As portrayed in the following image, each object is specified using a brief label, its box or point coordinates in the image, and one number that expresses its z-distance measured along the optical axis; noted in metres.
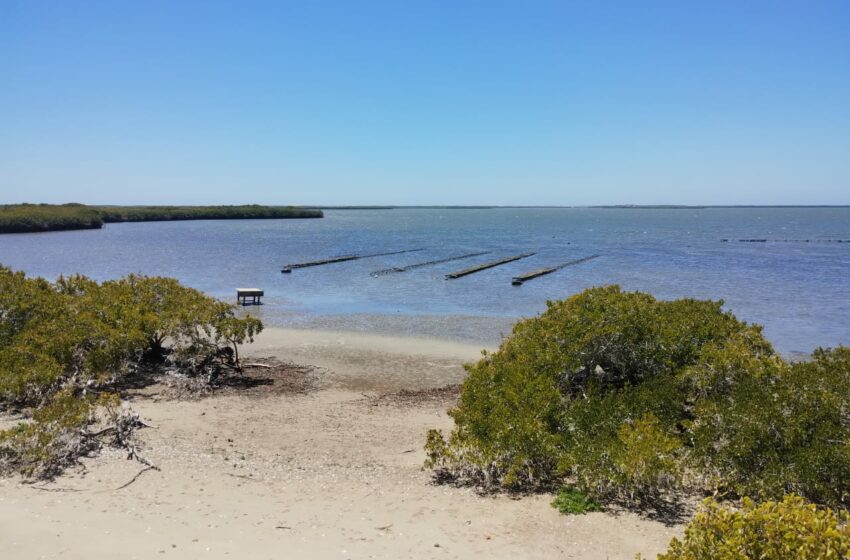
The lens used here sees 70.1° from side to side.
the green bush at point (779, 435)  8.09
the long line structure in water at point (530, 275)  41.24
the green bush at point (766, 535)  4.53
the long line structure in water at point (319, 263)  46.95
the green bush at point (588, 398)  8.73
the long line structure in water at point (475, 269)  44.75
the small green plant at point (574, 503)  8.34
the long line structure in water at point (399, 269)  46.97
